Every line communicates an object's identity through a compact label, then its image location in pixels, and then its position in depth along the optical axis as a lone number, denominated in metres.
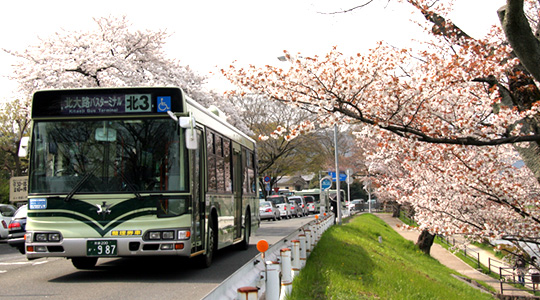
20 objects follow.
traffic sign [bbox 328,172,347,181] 33.20
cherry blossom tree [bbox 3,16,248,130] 21.69
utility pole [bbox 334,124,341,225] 28.00
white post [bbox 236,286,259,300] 4.17
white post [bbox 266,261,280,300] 5.89
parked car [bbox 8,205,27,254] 14.55
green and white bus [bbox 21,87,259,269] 8.38
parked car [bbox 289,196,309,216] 48.28
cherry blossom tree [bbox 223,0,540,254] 8.93
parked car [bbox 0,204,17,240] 21.81
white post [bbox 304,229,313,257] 11.19
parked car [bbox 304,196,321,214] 55.88
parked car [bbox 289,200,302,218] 45.09
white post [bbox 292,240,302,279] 8.35
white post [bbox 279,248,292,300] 6.88
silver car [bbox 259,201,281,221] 37.38
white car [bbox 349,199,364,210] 66.43
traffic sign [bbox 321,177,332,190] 28.74
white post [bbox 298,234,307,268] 9.77
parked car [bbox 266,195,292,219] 41.16
